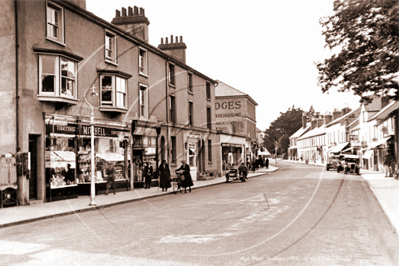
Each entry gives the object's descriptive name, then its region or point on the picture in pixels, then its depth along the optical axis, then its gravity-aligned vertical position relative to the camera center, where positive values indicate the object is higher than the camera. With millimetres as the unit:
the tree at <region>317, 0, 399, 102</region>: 13330 +4399
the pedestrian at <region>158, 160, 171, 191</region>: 22062 -1442
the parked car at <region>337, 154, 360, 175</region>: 38219 -1980
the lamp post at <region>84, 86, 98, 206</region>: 15323 -1085
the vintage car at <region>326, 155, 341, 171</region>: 49656 -1999
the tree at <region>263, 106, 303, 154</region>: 124062 +7845
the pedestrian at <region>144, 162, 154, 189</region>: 24594 -1477
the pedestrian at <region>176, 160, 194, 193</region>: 21984 -1358
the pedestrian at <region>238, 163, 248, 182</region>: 30891 -1675
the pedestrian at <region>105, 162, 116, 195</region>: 20556 -1359
